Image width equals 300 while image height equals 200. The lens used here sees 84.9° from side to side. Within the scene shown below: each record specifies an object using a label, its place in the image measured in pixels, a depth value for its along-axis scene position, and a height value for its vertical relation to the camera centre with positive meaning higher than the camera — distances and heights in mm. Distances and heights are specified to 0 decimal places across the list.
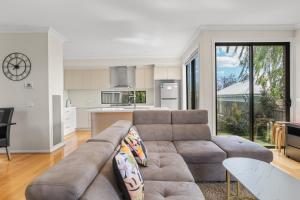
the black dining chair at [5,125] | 2988 -454
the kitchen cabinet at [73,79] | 5774 +730
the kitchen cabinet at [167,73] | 5654 +890
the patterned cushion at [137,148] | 1595 -490
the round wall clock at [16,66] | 3392 +710
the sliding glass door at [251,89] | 3534 +198
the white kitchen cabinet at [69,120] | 5123 -658
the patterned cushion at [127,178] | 1019 -503
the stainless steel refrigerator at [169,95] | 5553 +128
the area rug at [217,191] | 1870 -1118
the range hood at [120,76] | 5834 +827
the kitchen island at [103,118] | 3972 -448
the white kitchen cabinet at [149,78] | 5818 +745
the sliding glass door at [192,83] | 4466 +455
